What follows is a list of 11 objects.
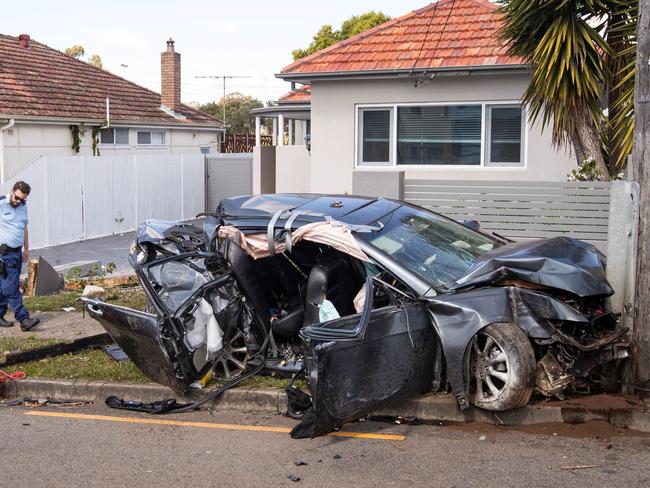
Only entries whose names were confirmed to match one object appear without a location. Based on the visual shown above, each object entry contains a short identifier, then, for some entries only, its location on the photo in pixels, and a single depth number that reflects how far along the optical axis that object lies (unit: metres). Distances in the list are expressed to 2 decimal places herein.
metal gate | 25.25
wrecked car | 5.96
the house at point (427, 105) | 14.17
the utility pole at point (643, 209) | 6.39
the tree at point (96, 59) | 64.06
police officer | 9.59
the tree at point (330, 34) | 37.78
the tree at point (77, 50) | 60.81
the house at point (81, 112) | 21.41
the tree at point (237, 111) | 63.75
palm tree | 11.28
